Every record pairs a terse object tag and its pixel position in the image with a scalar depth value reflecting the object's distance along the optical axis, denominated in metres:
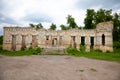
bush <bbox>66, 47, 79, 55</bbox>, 12.94
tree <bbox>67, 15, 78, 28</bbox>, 25.27
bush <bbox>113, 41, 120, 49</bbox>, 18.88
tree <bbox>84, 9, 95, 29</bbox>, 23.20
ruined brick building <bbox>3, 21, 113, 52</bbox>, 15.56
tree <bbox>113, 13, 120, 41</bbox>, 23.16
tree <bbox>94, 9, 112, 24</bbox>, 22.77
